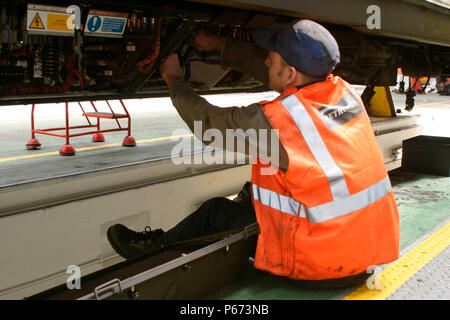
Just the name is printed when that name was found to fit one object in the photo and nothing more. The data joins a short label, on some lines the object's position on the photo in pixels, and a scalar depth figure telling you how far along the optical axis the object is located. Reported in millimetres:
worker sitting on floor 1925
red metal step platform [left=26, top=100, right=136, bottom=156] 4582
